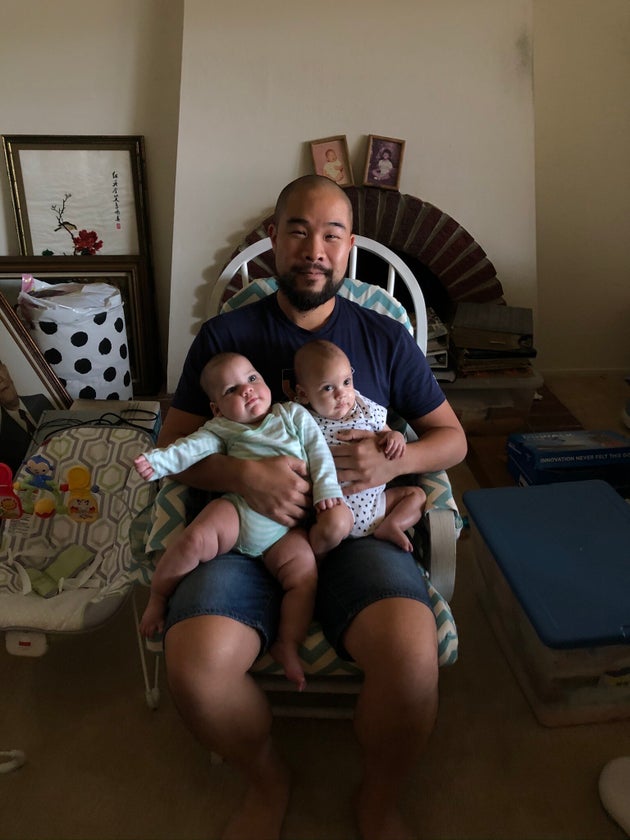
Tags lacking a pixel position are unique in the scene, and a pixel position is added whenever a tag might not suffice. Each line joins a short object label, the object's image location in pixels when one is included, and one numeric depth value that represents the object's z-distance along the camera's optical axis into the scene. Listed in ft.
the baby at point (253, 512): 3.90
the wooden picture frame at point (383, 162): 8.05
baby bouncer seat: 4.64
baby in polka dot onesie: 4.13
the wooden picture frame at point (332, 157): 8.03
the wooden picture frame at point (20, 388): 7.02
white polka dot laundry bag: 7.80
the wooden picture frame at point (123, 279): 8.84
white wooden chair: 3.91
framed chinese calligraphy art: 8.48
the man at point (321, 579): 3.63
